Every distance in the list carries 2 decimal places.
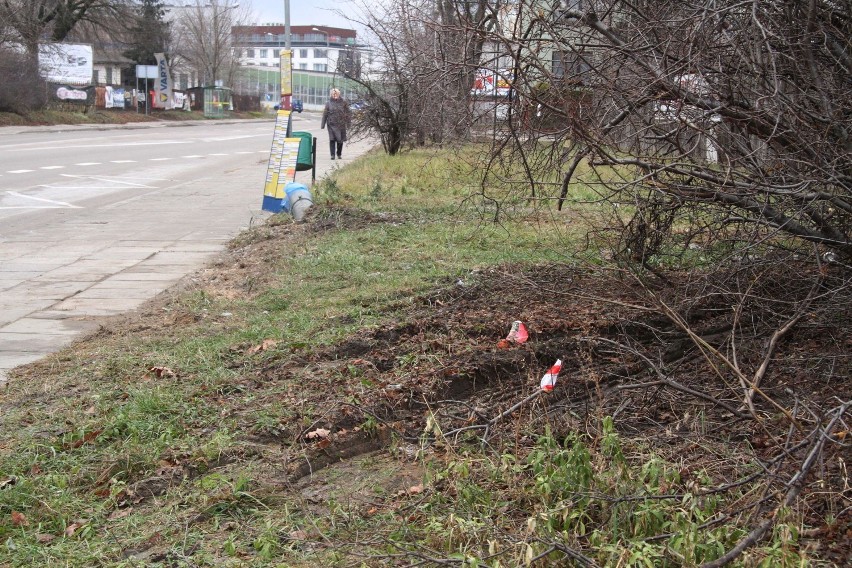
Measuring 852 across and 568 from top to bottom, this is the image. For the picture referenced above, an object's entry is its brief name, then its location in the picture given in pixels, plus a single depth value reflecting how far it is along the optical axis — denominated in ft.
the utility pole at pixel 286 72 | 59.88
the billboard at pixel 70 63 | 168.37
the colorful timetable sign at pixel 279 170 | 46.85
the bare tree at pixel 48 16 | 149.28
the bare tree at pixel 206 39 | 277.85
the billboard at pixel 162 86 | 206.39
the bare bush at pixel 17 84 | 136.56
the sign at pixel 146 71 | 194.18
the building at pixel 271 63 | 331.98
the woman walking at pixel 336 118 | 75.08
